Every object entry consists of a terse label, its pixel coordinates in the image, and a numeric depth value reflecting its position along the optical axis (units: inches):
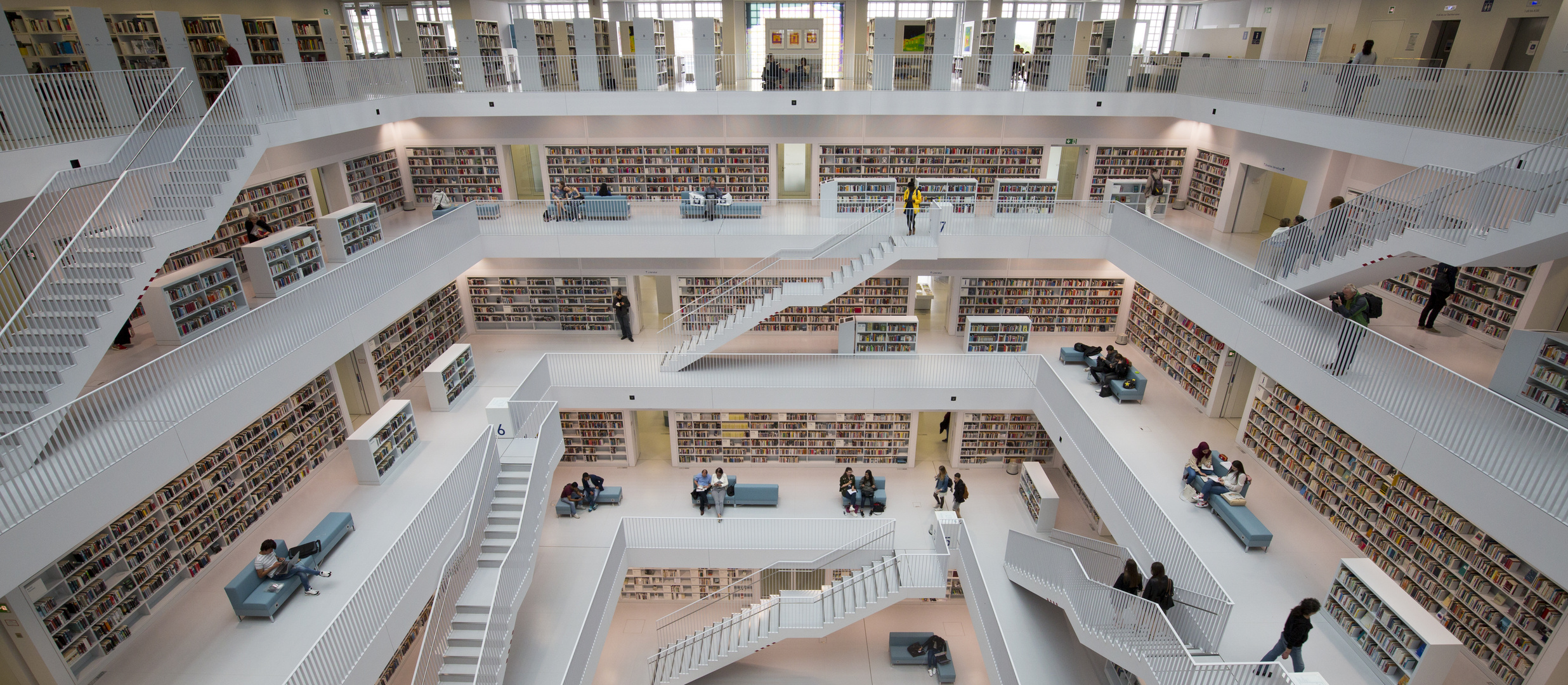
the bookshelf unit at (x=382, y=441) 419.2
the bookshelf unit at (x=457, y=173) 654.5
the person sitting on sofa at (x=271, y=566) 336.5
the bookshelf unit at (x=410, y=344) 521.0
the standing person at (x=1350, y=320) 327.0
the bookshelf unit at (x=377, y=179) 595.8
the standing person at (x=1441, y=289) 393.7
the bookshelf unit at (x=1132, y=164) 650.8
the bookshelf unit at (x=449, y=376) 504.4
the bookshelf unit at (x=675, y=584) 549.0
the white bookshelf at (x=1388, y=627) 274.2
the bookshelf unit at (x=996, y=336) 579.5
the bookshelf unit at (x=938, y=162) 653.3
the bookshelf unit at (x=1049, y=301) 634.2
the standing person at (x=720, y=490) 523.8
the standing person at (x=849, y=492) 533.3
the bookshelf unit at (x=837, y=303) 638.5
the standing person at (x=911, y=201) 540.4
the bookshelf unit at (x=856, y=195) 597.9
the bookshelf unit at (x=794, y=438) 589.3
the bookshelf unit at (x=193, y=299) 376.5
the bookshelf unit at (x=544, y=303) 644.1
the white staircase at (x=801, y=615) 457.4
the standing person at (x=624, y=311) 617.0
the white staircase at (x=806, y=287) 534.0
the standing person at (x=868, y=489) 532.1
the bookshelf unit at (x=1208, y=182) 609.6
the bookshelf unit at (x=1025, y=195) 596.4
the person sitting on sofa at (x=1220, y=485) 396.5
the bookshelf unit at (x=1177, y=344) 509.7
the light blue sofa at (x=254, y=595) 326.0
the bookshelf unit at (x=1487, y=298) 378.6
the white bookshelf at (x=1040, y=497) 503.2
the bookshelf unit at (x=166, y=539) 305.1
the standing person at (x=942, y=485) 524.4
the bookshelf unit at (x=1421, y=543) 289.0
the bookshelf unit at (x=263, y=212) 459.5
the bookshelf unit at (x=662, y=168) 650.2
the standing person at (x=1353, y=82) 399.9
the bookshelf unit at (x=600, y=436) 583.5
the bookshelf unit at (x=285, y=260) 432.8
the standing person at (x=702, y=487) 530.2
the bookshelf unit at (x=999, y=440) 585.9
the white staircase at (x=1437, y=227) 280.7
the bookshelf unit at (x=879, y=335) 575.8
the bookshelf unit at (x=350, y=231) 499.8
